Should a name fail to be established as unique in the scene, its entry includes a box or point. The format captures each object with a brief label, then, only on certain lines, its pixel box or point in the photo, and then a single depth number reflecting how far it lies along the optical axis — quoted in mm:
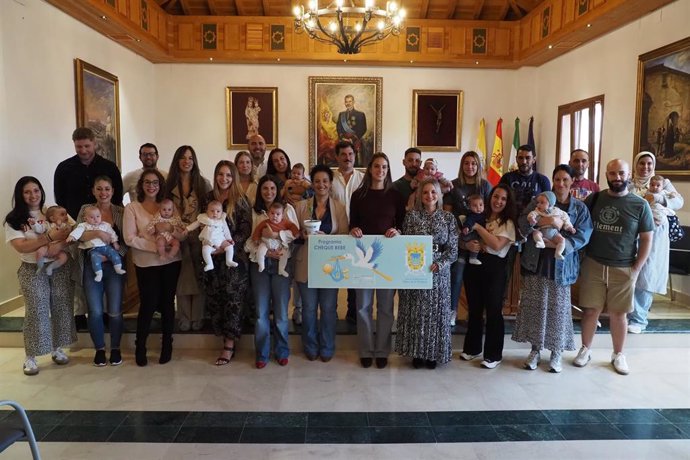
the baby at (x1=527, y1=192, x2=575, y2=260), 3840
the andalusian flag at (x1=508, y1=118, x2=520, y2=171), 9359
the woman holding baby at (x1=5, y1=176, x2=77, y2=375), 3822
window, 7504
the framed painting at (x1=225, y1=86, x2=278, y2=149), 9250
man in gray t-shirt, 3912
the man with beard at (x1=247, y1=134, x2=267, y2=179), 4973
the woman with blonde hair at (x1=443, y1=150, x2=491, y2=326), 4277
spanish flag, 9359
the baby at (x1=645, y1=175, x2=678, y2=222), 4672
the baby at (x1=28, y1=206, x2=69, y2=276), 3854
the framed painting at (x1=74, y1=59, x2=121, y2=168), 6508
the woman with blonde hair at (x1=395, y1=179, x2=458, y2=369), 3855
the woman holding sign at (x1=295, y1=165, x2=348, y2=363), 4026
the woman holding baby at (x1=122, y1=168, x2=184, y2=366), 3944
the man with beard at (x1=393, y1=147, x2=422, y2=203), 4578
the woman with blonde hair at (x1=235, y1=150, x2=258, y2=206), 4359
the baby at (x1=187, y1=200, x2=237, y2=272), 3830
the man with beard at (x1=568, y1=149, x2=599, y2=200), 4785
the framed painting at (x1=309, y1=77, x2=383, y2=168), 9273
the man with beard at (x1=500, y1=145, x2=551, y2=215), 4492
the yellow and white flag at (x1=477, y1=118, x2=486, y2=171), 9359
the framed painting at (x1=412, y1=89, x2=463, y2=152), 9359
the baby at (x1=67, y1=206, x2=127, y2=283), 3887
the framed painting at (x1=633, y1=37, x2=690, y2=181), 5680
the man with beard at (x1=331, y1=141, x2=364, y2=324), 4191
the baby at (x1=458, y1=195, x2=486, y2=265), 4008
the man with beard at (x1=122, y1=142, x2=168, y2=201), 4723
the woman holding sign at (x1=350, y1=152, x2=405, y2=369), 3955
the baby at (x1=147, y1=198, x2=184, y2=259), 3904
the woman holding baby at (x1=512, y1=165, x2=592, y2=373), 3939
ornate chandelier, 5297
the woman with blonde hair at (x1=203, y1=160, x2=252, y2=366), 4016
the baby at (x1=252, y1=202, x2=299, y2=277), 3861
